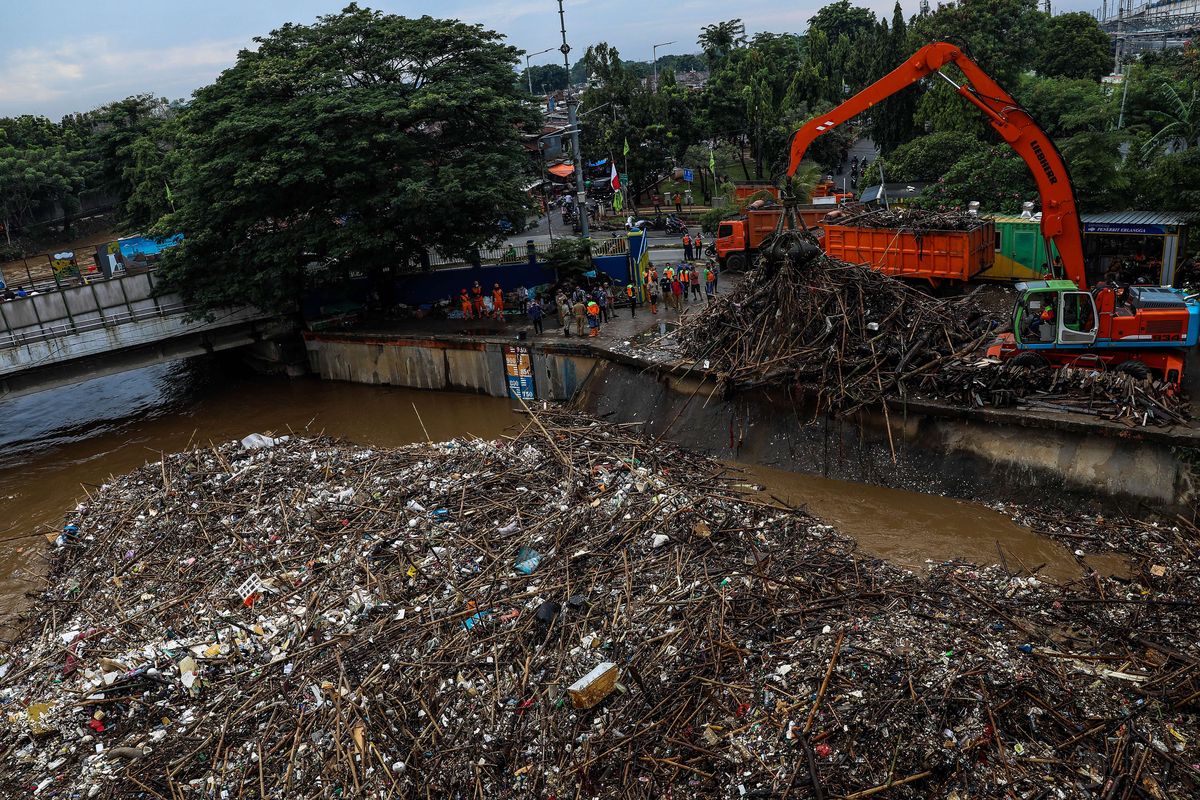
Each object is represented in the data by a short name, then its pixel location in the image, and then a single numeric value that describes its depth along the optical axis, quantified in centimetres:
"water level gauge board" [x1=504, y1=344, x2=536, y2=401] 2245
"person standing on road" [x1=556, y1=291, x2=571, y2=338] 2214
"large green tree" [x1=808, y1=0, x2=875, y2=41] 7575
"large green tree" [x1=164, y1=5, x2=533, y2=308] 2333
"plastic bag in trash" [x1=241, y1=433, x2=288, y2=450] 1775
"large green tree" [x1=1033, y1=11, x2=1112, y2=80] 4772
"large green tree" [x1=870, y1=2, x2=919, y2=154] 4206
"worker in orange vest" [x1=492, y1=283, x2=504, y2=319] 2502
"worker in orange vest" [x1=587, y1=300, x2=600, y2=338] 2169
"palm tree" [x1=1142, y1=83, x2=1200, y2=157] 2356
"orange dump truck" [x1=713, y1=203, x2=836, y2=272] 2528
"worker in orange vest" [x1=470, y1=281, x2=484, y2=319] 2564
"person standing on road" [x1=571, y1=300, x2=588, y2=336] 2158
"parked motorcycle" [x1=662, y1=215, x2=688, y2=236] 3584
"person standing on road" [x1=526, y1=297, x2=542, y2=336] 2291
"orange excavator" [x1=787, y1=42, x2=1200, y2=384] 1331
